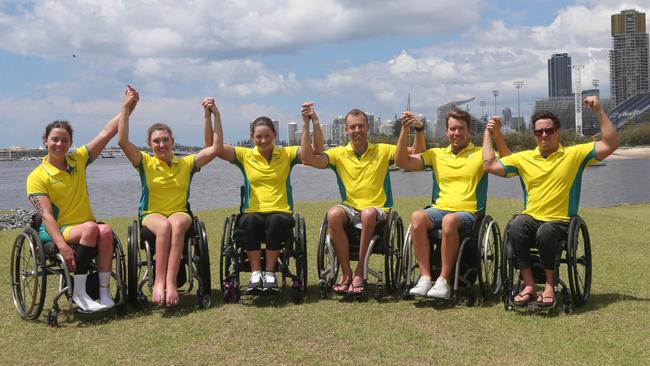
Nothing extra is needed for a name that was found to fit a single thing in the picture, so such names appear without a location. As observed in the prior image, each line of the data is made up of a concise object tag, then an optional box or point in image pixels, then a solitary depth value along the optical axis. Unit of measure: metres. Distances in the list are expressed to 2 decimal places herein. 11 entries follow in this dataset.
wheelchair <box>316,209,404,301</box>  5.25
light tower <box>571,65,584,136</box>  116.90
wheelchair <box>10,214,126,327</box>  4.71
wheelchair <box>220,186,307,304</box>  5.22
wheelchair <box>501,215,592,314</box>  4.61
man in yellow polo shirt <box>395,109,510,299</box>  5.02
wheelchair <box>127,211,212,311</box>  4.96
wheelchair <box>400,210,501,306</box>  5.00
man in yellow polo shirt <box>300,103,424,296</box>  5.27
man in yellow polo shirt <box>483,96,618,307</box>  4.72
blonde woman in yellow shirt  5.00
